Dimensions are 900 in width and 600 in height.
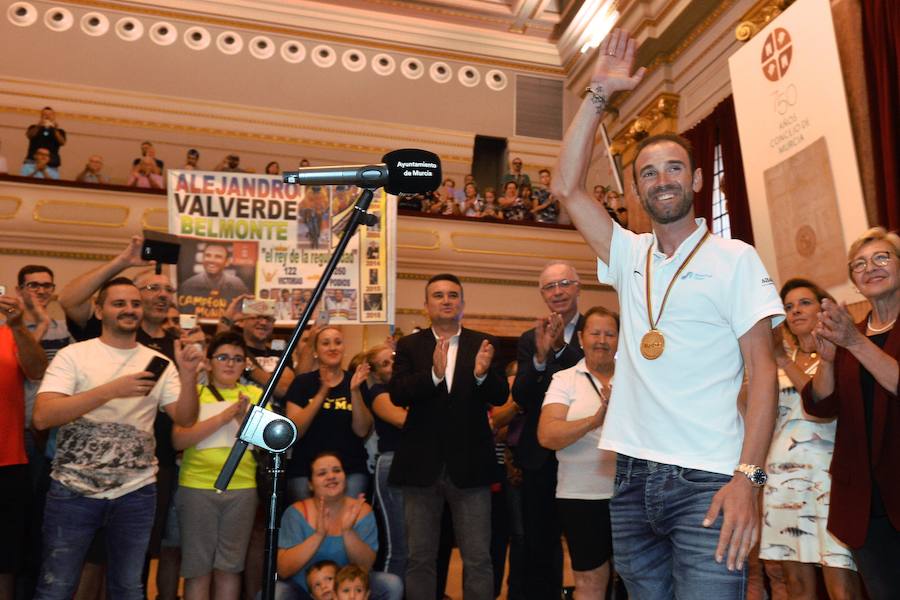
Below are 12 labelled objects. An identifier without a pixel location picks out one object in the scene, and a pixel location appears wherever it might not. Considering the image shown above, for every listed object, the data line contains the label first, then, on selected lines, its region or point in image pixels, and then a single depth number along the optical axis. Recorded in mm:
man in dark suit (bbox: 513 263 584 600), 3506
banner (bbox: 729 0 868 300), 5195
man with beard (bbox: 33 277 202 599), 2971
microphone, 1981
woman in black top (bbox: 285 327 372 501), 3889
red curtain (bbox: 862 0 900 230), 5879
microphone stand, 1779
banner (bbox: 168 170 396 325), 6734
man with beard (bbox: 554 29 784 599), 1552
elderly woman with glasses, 2482
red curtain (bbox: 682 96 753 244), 8188
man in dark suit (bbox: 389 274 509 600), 3295
